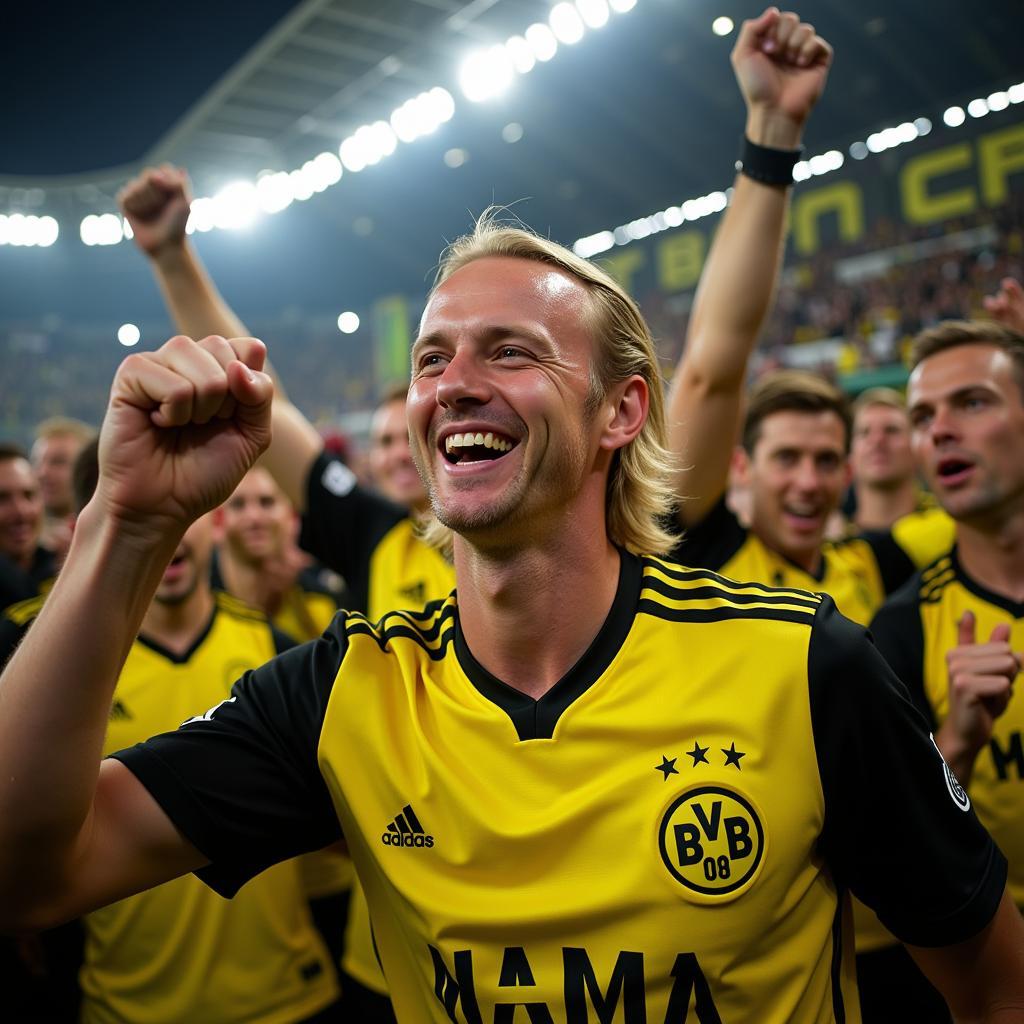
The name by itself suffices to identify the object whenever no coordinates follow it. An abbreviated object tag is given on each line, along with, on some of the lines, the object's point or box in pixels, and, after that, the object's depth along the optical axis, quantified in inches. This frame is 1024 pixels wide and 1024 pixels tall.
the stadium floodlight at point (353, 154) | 892.0
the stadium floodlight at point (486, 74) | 716.7
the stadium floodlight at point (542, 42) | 679.7
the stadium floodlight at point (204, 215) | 999.0
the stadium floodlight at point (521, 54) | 697.6
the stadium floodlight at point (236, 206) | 992.9
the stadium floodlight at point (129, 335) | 1202.6
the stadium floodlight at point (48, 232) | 1034.7
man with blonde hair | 47.1
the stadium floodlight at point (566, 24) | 653.3
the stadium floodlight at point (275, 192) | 978.1
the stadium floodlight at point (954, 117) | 621.3
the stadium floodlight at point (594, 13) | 635.5
